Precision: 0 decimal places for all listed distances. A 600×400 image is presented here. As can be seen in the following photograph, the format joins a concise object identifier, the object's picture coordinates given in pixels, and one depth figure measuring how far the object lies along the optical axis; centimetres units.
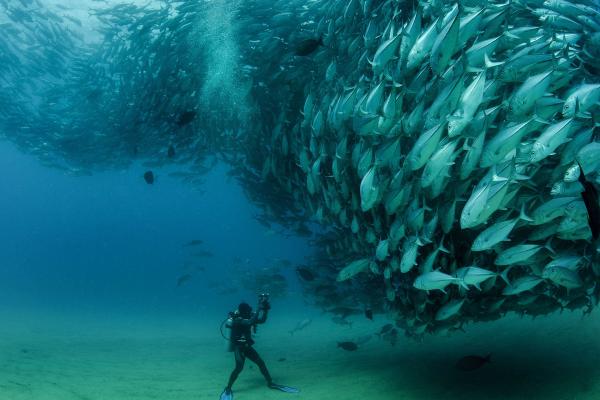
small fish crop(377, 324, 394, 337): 956
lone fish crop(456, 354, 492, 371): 594
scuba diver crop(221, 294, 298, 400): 746
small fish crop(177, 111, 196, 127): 835
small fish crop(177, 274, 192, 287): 1572
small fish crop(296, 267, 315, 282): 867
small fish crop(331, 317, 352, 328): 1030
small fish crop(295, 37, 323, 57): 591
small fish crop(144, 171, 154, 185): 993
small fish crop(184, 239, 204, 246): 1498
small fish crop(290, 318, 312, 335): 1009
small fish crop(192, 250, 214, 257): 1747
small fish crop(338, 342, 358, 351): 902
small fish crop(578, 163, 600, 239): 162
